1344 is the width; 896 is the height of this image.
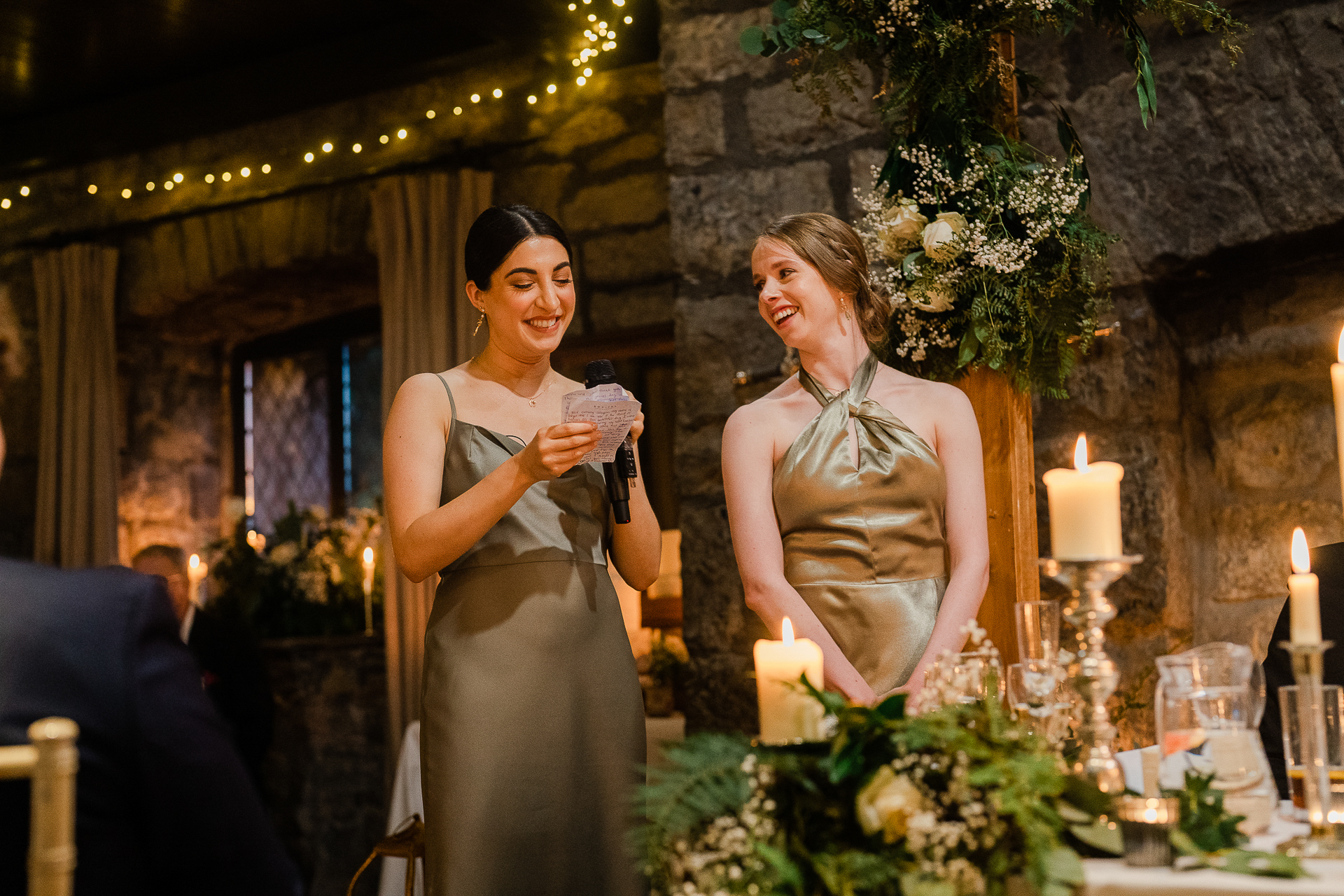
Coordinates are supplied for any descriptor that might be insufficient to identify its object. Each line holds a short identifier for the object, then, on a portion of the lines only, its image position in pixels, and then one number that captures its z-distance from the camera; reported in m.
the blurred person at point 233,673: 5.11
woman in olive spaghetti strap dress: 2.03
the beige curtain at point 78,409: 5.99
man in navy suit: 1.15
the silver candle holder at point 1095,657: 1.24
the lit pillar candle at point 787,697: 1.23
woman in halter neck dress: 2.24
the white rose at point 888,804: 1.14
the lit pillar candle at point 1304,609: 1.26
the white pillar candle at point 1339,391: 1.38
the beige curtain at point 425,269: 5.40
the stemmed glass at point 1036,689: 1.38
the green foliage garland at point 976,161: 2.50
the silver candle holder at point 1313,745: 1.24
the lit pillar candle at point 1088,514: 1.23
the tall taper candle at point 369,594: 5.24
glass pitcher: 1.26
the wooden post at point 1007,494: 2.54
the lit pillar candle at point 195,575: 4.89
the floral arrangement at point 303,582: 5.55
